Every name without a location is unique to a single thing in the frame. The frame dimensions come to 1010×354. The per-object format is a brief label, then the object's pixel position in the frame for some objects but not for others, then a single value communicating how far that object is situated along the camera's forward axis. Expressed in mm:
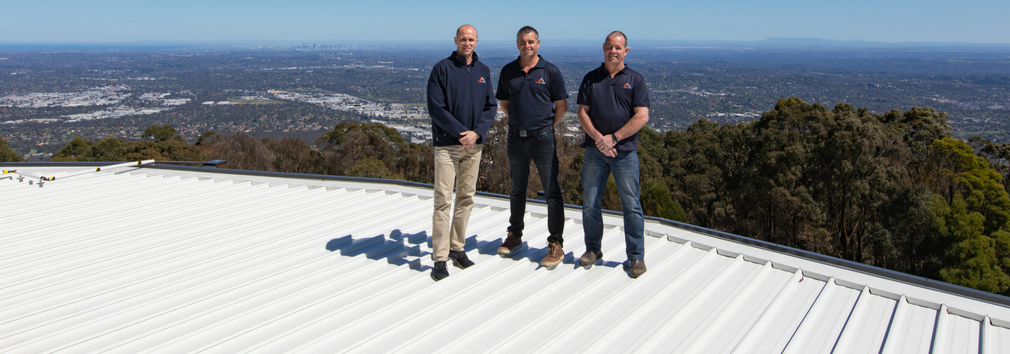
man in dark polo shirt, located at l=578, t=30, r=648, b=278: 3270
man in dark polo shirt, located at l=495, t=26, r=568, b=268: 3408
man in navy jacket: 3262
